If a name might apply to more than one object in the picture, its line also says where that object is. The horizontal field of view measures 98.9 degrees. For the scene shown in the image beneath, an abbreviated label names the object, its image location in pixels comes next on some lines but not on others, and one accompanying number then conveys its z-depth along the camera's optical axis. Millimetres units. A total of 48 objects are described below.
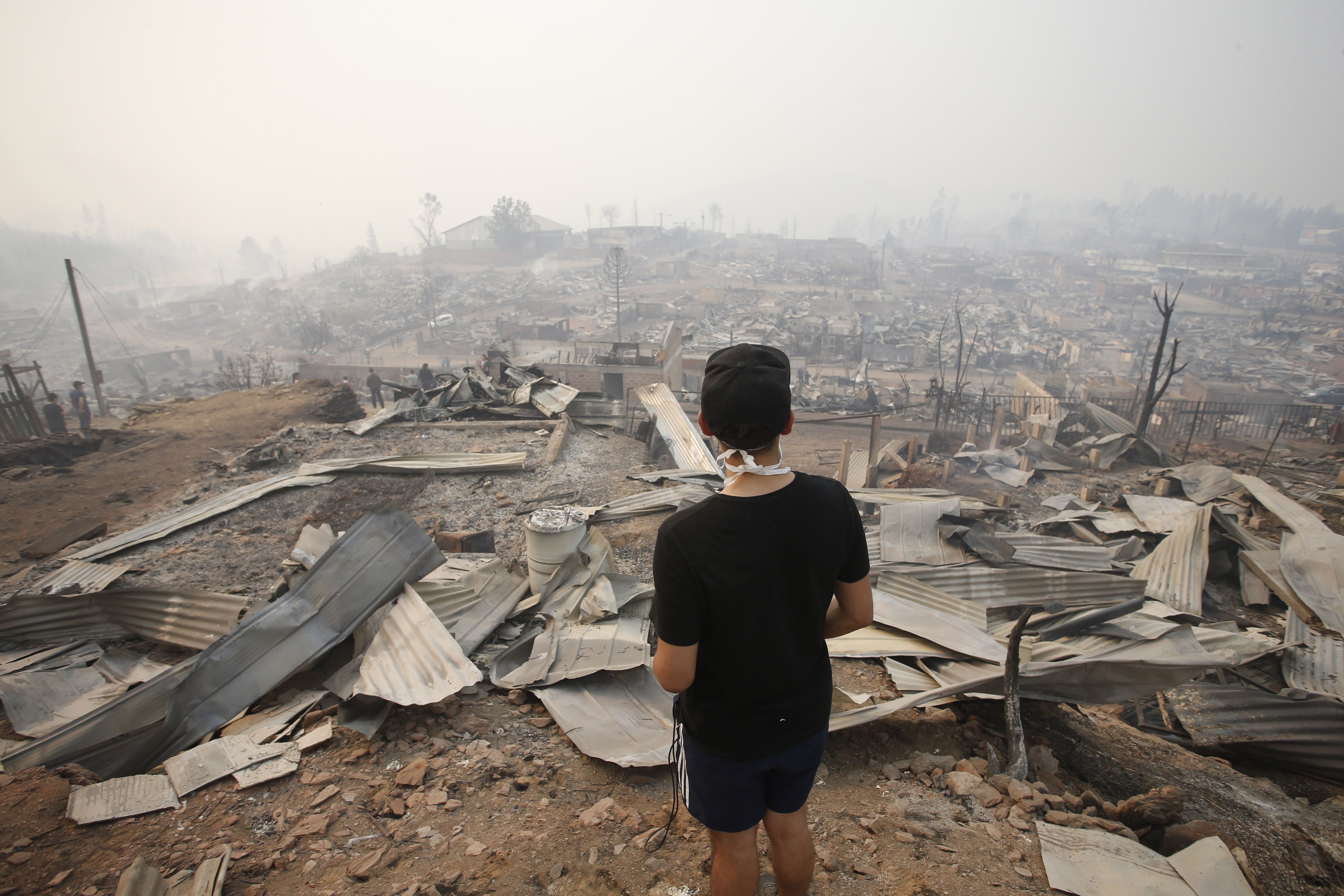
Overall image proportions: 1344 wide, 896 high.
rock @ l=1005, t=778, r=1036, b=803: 2264
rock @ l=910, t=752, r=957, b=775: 2518
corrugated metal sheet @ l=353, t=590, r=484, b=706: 2859
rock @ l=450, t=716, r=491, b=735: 2846
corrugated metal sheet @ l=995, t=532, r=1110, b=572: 4730
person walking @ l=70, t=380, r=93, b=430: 12875
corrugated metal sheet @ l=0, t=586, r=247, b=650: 3531
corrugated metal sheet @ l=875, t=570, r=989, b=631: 3754
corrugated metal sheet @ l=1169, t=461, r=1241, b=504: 7113
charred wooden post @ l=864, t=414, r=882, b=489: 9148
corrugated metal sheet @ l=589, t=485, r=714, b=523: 5859
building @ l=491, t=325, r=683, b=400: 15867
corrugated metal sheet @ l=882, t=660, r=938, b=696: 3029
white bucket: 3908
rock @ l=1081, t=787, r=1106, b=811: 2318
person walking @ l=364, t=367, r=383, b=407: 15531
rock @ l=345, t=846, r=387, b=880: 2004
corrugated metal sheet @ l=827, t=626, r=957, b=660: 3316
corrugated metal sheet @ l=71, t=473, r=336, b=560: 5359
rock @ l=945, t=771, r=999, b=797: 2338
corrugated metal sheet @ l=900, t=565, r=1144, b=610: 4109
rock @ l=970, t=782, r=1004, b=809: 2266
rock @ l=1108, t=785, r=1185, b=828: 2180
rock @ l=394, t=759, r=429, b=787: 2465
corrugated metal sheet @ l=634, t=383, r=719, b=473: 8148
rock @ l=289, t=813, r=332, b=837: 2211
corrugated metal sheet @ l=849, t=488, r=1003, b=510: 6312
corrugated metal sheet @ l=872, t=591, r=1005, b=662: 3230
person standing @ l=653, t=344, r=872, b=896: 1233
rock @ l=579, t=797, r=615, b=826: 2236
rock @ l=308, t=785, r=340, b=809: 2365
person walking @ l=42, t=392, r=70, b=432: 11688
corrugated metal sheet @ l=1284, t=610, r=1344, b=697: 3713
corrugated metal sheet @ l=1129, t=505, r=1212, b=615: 4762
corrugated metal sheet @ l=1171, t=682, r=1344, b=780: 2877
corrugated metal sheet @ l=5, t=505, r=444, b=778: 2645
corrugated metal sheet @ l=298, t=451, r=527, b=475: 7320
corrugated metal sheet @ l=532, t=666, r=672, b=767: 2652
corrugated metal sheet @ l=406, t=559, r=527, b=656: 3506
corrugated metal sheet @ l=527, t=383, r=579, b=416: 9656
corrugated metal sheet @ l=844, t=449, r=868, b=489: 9375
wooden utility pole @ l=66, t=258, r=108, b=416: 14734
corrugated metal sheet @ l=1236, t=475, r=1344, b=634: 4504
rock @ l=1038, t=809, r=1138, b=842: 2105
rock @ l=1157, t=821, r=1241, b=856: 2102
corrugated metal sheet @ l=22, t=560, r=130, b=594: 4711
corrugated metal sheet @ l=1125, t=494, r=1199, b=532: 6090
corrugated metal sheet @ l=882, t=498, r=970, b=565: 4574
